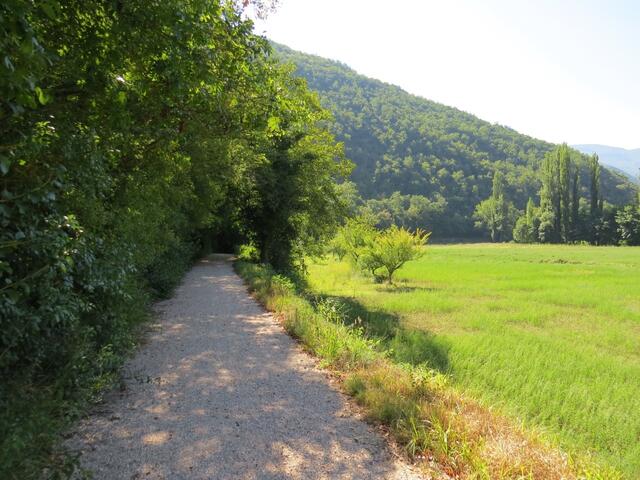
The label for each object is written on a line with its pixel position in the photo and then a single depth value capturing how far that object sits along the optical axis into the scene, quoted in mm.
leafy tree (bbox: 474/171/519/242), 88438
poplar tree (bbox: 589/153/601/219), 67250
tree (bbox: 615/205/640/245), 61094
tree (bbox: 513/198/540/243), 72688
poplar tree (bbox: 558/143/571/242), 66875
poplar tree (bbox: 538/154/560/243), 68625
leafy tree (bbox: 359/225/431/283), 20547
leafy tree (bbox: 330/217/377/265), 20664
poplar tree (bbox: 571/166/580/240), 66962
